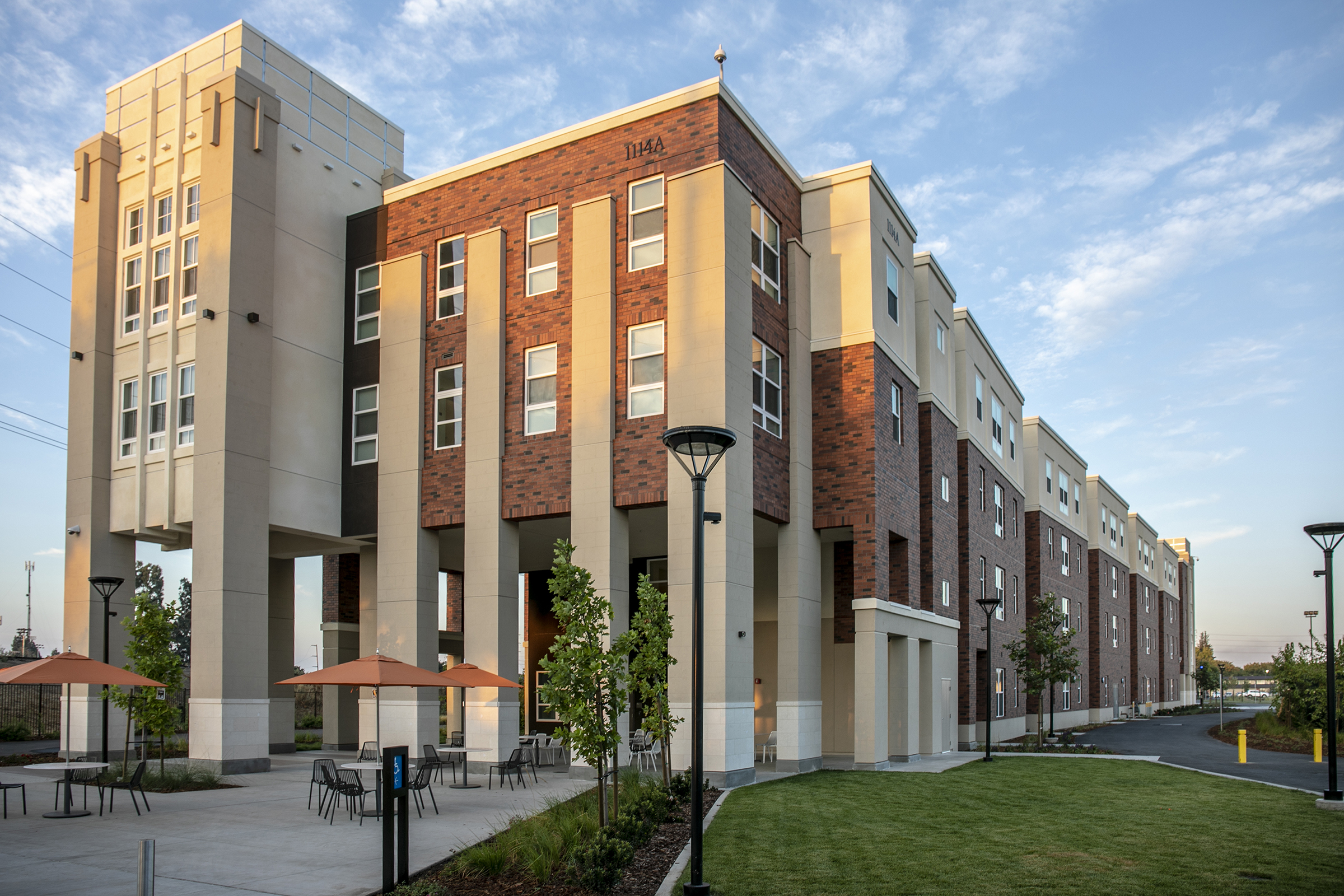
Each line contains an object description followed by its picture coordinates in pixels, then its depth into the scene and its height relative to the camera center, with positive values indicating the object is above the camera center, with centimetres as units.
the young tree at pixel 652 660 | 1452 -173
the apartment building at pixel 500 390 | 2155 +356
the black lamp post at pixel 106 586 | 2261 -110
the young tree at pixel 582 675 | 1209 -163
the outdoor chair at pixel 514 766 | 1919 -427
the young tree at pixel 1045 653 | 3203 -369
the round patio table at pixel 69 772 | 1519 -350
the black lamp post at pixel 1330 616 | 1616 -124
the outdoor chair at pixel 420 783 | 1483 -363
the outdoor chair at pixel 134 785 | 1524 -374
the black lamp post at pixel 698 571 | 981 -32
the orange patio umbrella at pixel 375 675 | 1617 -221
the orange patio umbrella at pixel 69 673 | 1628 -219
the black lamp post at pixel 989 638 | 2598 -256
